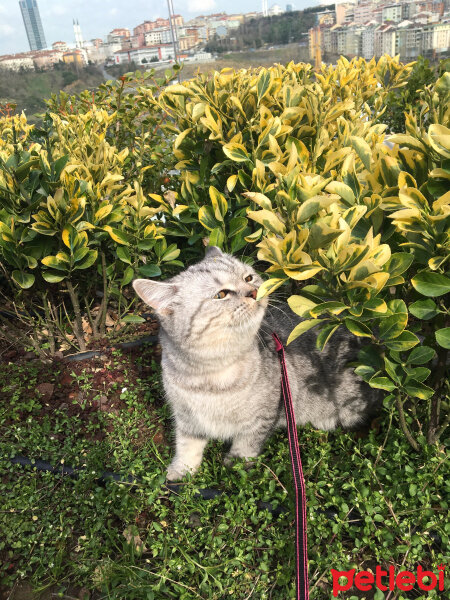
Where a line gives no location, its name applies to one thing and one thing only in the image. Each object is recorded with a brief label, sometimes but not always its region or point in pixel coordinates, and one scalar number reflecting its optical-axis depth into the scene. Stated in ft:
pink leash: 1.46
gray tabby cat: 1.99
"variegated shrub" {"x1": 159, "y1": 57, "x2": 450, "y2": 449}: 1.45
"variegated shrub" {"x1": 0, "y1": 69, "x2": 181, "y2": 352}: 2.25
